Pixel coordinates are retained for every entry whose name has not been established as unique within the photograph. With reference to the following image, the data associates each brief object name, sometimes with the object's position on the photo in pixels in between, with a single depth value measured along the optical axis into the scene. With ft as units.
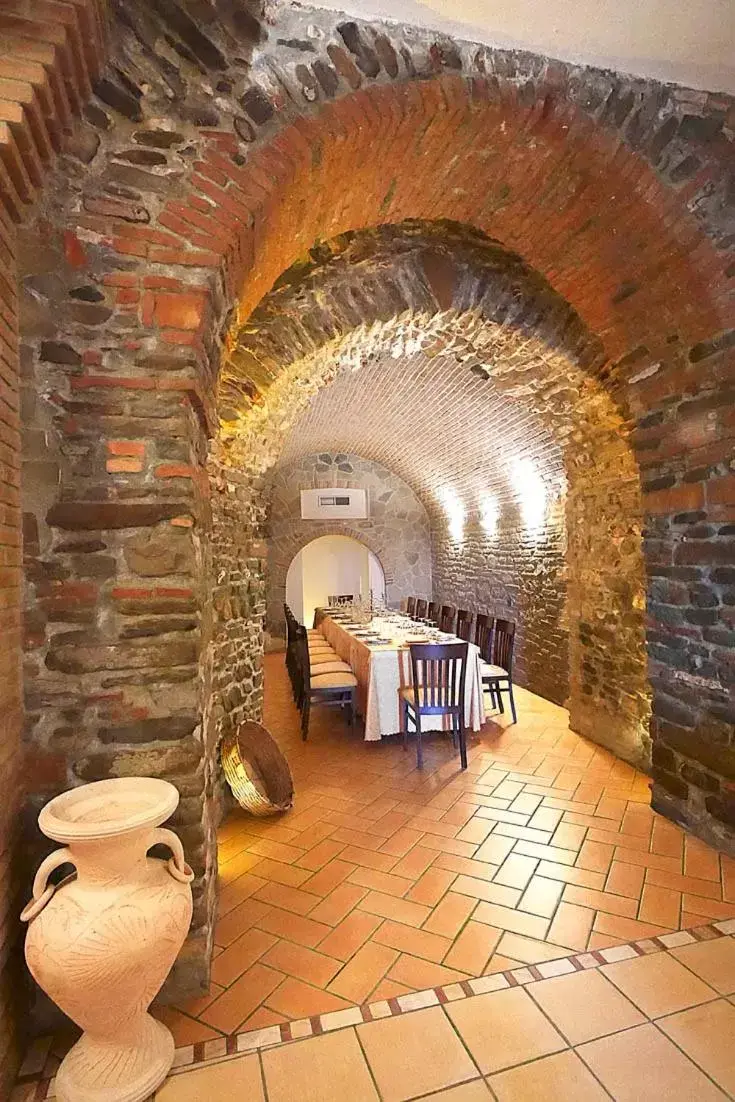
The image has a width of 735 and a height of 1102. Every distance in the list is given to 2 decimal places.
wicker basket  10.29
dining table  14.55
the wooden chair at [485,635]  18.01
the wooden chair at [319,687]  15.67
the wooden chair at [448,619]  22.44
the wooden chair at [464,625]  20.08
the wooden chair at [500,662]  16.60
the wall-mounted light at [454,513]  28.96
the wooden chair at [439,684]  12.90
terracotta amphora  4.71
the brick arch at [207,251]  6.05
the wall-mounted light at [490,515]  24.18
